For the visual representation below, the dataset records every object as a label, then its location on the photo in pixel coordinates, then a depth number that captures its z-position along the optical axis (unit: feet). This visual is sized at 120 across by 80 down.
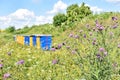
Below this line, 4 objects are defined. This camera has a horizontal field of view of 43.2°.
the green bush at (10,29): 38.82
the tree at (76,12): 27.16
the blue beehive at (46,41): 19.21
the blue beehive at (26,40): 21.19
